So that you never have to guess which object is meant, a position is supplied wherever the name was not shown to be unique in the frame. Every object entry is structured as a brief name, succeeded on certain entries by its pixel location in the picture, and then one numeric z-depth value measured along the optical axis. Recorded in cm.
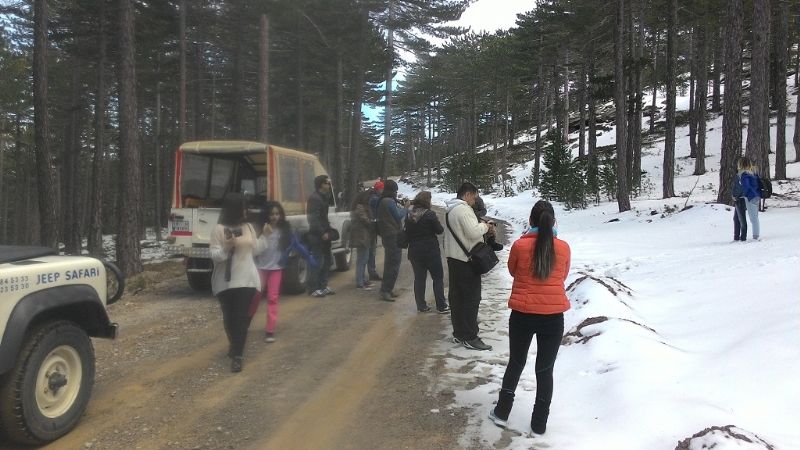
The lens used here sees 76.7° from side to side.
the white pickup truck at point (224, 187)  881
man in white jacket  595
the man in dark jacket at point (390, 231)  876
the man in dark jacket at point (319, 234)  898
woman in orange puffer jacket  393
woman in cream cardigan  556
